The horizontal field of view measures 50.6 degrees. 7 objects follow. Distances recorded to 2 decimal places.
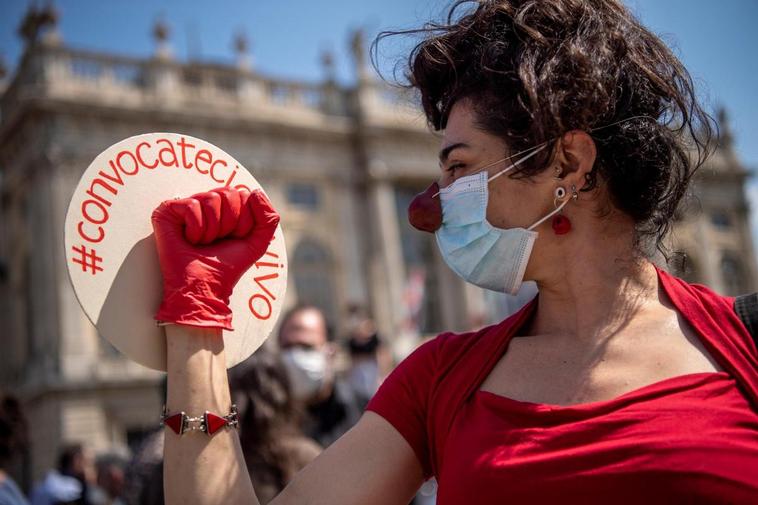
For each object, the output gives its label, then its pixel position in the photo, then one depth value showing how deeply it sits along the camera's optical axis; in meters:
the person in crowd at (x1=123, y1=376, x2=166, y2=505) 2.54
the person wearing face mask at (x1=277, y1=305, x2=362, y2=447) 3.99
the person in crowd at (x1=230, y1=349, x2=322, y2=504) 2.68
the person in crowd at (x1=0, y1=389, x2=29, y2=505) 3.57
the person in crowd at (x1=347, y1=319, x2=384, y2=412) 4.71
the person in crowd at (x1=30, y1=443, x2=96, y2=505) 6.57
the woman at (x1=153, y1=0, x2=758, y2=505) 1.41
